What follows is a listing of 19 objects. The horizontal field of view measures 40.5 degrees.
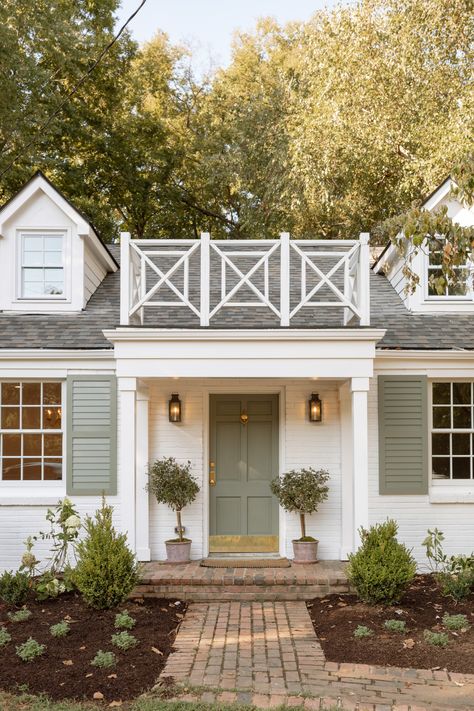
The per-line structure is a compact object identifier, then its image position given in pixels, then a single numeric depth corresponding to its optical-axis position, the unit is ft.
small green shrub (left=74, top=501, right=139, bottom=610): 23.04
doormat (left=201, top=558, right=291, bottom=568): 28.89
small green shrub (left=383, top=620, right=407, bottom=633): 21.38
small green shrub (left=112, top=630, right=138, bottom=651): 19.81
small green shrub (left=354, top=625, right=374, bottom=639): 20.77
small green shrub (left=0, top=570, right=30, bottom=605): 24.23
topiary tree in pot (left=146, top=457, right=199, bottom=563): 28.99
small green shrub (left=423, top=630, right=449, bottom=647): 20.16
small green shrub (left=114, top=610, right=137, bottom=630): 21.61
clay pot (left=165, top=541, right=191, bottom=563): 29.45
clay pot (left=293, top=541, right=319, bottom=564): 29.22
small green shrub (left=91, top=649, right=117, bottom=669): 18.49
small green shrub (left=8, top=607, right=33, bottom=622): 22.44
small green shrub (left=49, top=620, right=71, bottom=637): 20.80
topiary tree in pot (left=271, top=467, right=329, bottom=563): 28.96
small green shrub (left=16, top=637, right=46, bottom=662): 18.95
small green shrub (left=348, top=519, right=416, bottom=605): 23.38
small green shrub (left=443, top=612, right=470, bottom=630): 21.62
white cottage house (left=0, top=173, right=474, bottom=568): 30.12
